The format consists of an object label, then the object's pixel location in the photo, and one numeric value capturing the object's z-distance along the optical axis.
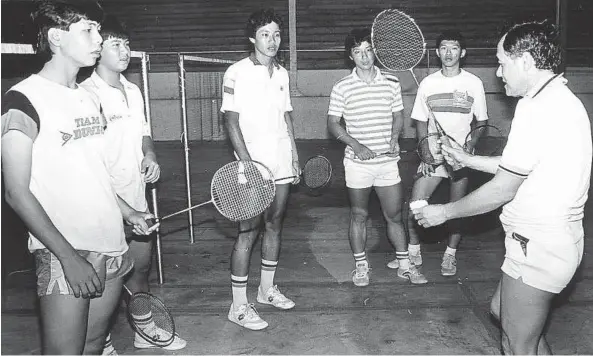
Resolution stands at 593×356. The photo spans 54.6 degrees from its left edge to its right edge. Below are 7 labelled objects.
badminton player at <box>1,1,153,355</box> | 2.14
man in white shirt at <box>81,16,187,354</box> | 3.49
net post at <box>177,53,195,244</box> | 5.59
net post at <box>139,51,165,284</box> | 4.93
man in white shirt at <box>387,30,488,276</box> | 4.97
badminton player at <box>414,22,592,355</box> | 2.43
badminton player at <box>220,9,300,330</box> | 4.04
